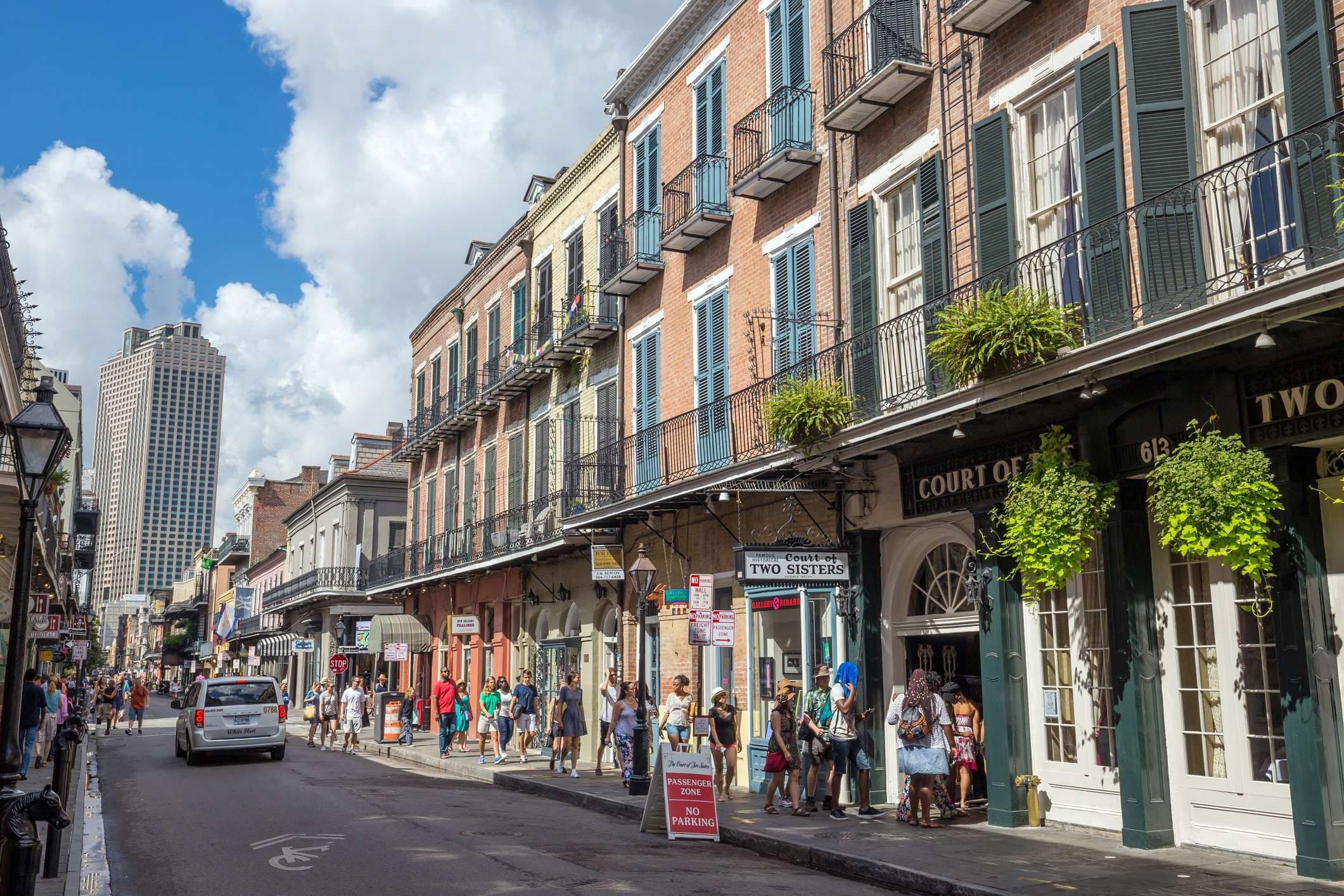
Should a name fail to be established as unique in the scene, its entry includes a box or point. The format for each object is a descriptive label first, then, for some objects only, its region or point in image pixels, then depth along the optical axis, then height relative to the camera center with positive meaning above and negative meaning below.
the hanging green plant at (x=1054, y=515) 10.71 +1.31
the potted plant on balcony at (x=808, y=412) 14.05 +2.95
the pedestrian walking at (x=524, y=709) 22.28 -0.82
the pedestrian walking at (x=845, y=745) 13.14 -0.92
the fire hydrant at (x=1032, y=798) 11.81 -1.36
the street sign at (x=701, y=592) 15.15 +0.90
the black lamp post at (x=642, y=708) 16.16 -0.61
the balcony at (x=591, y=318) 22.39 +6.59
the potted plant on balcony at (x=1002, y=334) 10.84 +3.00
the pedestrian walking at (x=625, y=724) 18.27 -0.91
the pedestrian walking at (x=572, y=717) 19.72 -0.86
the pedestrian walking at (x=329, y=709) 28.62 -1.02
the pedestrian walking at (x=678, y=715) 16.07 -0.69
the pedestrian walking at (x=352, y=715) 27.33 -1.10
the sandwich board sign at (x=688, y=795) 12.40 -1.36
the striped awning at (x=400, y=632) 32.94 +0.93
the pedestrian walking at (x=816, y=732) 13.48 -0.78
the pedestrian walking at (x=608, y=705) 19.31 -0.65
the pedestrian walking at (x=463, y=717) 24.84 -1.07
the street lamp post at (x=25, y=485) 8.15 +1.36
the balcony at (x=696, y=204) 18.25 +7.22
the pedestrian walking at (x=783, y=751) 13.66 -1.01
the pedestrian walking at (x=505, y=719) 22.19 -1.00
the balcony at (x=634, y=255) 20.27 +7.15
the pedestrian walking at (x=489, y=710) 22.95 -0.86
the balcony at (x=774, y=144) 16.11 +7.35
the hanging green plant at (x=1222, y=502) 9.05 +1.20
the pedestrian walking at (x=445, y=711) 23.94 -0.90
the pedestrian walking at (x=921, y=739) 12.03 -0.77
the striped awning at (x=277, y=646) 52.47 +0.99
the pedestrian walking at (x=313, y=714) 29.81 -1.22
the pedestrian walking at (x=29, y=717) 18.39 -0.74
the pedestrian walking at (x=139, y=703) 36.03 -1.05
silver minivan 22.23 -0.94
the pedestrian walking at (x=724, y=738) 15.24 -0.95
